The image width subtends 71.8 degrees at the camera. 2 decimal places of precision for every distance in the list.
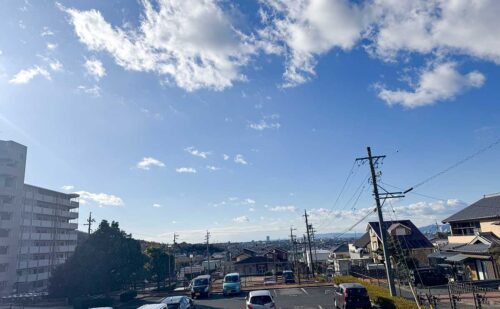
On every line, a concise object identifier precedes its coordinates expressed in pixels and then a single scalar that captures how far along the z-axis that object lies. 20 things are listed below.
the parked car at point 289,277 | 45.91
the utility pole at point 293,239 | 63.80
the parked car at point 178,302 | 20.88
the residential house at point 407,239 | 49.66
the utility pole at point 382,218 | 23.41
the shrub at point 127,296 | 34.48
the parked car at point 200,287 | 33.38
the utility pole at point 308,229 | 52.43
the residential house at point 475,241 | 31.30
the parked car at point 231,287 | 34.09
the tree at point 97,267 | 35.09
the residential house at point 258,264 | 70.69
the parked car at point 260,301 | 19.77
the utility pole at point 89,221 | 61.67
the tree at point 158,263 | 53.56
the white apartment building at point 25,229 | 53.66
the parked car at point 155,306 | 17.46
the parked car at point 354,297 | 20.41
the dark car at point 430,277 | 32.16
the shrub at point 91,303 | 30.08
